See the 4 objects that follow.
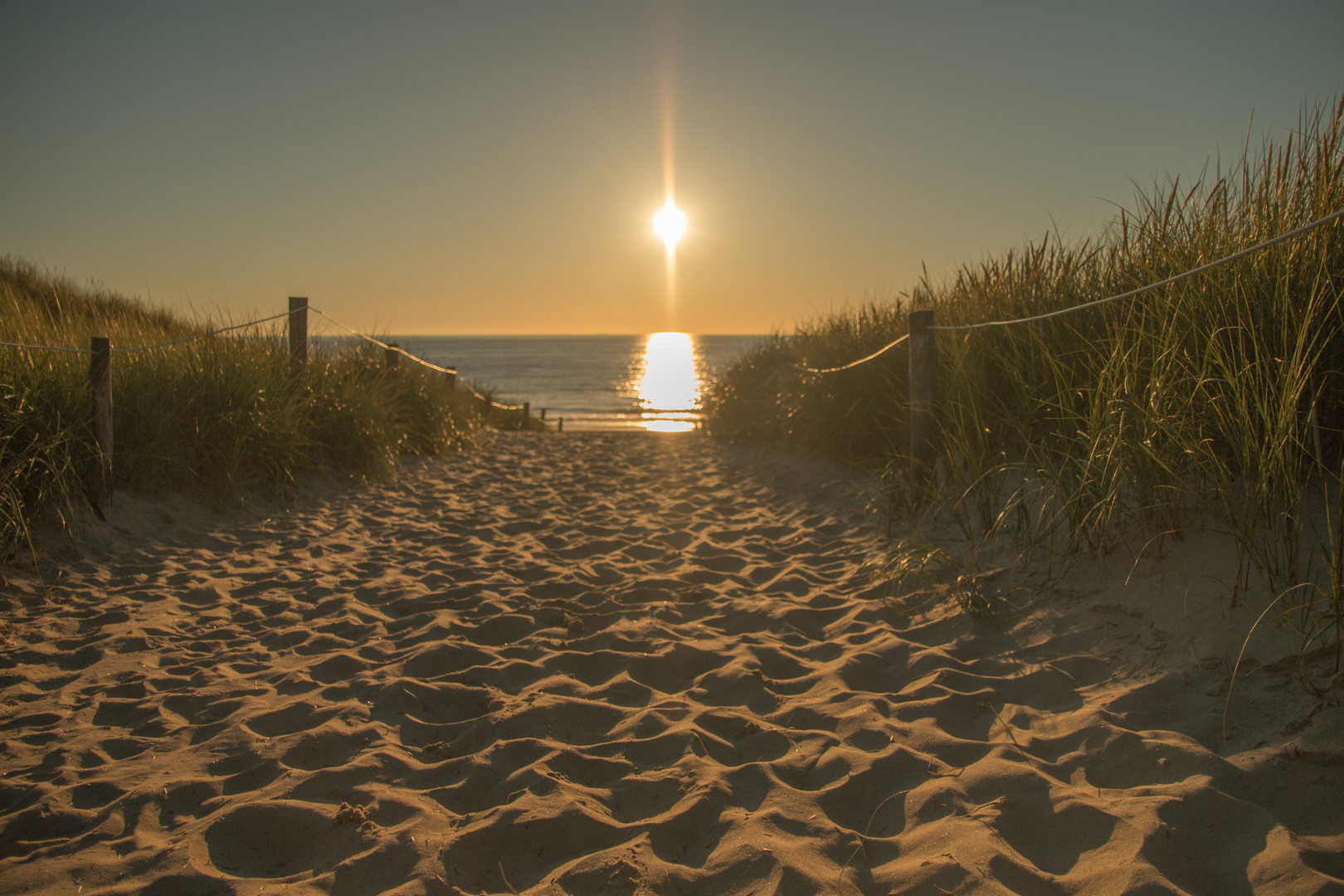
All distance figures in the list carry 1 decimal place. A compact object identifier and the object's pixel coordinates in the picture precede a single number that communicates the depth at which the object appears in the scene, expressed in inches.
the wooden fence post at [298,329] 259.0
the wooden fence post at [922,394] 172.9
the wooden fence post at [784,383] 304.3
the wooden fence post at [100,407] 159.8
